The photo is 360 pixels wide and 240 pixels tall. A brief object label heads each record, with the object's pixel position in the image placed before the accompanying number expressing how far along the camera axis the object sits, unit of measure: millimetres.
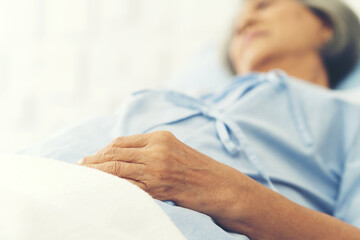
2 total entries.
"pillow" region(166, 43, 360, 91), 1467
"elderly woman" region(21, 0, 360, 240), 554
